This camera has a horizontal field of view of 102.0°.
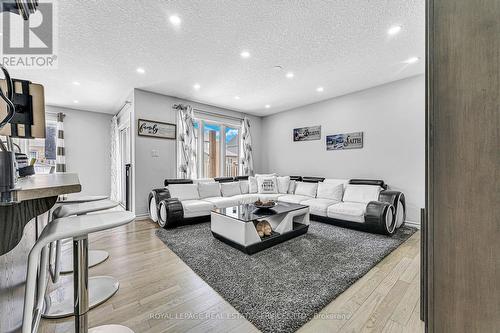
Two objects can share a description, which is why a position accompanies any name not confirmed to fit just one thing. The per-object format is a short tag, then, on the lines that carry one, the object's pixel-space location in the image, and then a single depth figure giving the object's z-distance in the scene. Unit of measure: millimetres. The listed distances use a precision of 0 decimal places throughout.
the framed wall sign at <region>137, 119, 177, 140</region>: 4098
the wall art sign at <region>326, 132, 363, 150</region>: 4188
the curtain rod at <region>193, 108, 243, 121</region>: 5044
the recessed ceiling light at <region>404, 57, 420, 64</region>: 2912
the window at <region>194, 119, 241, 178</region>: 5223
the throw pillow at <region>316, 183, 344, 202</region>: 3937
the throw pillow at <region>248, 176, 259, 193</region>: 5004
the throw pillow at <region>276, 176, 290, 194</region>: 4910
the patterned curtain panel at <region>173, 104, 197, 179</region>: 4609
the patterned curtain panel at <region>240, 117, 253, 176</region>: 5844
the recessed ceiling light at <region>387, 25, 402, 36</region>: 2244
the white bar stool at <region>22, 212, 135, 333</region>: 740
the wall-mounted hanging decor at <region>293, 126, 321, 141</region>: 4898
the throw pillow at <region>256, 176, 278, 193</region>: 4871
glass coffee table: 2443
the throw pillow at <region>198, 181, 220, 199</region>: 4257
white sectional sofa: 3156
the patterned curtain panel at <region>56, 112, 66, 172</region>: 5086
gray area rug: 1514
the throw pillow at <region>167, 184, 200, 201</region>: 3904
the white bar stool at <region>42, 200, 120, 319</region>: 1477
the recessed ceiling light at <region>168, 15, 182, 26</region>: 2082
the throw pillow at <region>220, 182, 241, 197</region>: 4578
